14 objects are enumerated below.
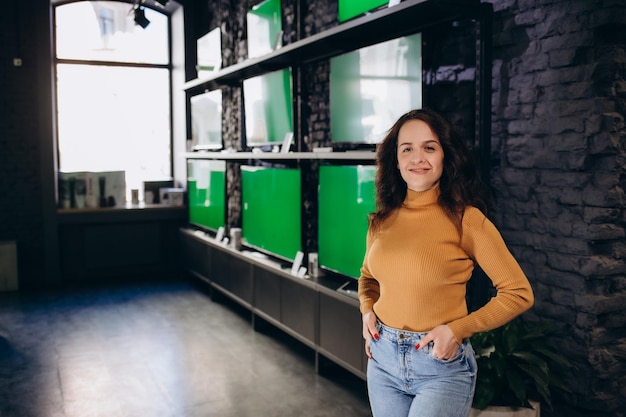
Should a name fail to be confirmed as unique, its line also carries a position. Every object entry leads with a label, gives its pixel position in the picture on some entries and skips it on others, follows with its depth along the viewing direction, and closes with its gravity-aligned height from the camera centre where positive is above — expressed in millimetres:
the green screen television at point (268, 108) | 4859 +401
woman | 1601 -295
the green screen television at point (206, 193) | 6086 -307
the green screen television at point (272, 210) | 4566 -365
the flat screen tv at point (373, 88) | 3348 +392
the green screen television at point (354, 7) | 3724 +876
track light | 6000 +1274
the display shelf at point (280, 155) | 3583 +35
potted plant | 2572 -826
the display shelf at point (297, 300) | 3713 -940
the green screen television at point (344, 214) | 3695 -315
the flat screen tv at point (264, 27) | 5102 +1048
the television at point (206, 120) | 6422 +397
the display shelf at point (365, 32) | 2910 +681
